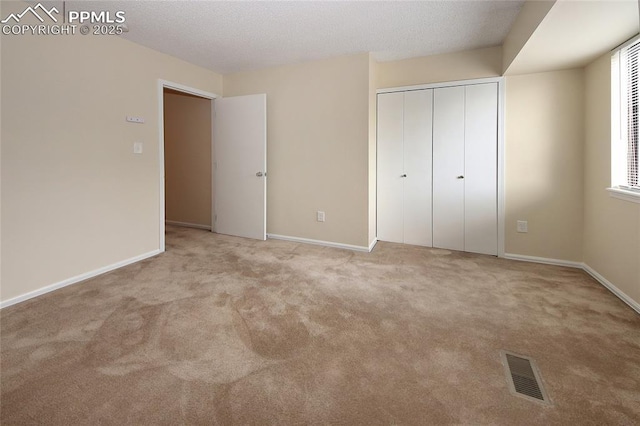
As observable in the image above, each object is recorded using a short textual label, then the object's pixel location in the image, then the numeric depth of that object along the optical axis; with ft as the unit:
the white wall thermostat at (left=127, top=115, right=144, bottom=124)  10.31
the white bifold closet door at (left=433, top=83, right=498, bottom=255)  11.20
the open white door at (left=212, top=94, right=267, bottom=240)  13.47
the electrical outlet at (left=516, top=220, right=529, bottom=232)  10.96
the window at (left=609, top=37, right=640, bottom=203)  7.78
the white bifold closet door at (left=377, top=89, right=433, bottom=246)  12.17
